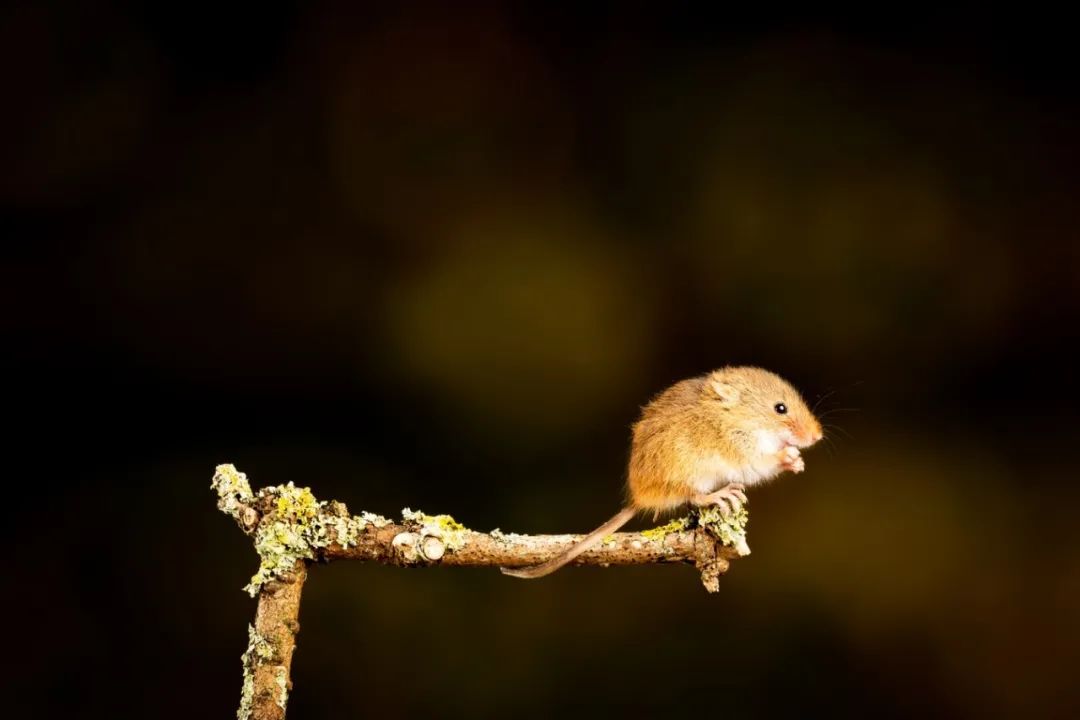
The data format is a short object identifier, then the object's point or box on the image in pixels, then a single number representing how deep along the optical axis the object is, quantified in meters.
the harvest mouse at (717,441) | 2.93
